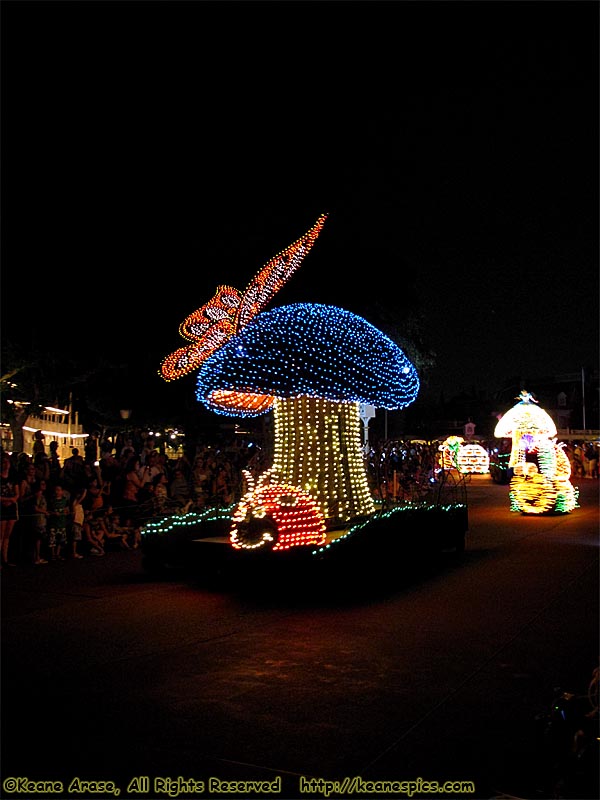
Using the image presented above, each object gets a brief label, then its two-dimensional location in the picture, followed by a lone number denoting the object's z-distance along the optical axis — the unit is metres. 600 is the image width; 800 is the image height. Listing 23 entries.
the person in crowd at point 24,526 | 11.51
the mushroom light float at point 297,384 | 9.93
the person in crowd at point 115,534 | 13.33
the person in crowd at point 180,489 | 15.48
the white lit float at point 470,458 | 40.41
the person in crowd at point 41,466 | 12.12
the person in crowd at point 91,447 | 20.88
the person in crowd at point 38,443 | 16.58
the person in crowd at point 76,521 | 12.24
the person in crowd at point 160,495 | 14.21
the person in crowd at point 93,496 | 12.95
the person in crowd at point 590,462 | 37.31
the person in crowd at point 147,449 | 16.88
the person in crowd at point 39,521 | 11.48
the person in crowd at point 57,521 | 11.89
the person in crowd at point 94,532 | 12.67
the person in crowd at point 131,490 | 13.99
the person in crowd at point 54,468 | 12.55
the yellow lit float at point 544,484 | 18.57
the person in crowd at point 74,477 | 12.77
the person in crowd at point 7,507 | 11.05
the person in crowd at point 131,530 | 13.51
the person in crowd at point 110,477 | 13.80
